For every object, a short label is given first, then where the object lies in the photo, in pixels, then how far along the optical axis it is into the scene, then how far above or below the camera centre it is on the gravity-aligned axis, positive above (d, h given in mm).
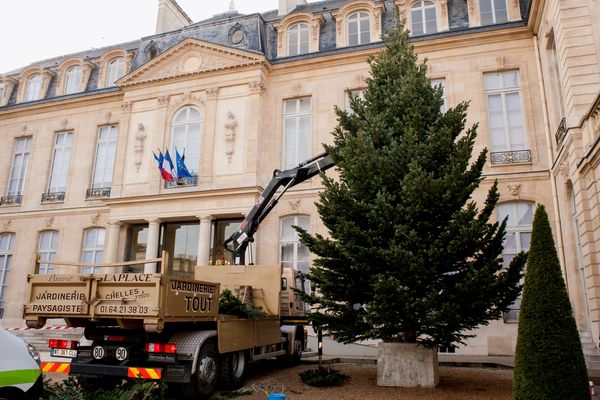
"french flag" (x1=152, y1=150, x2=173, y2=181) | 16062 +4747
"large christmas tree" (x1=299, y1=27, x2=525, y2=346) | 7727 +1432
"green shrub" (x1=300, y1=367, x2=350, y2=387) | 8218 -902
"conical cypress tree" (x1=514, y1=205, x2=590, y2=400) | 4727 -128
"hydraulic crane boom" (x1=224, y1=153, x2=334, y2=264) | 10898 +2732
